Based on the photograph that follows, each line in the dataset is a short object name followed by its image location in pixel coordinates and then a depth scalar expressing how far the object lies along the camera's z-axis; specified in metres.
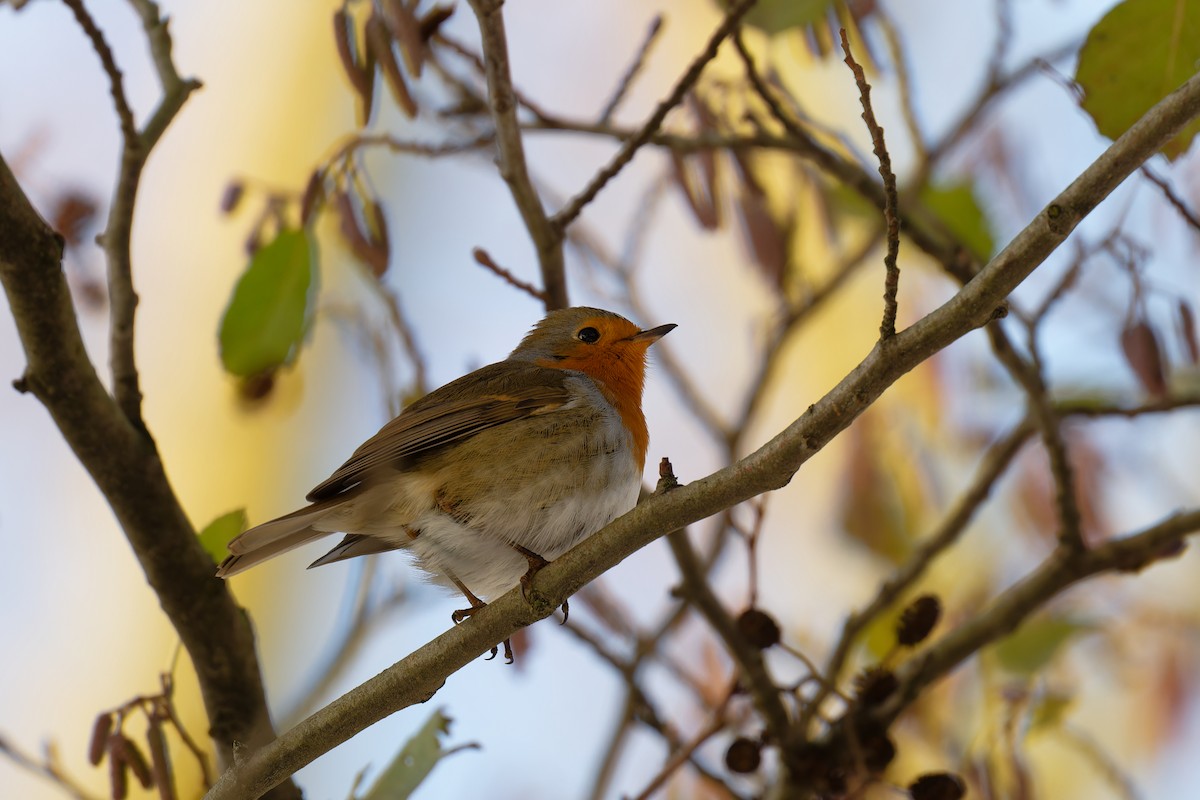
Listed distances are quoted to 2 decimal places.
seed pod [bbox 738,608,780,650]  5.43
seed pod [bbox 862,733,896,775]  5.48
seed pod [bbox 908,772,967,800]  5.23
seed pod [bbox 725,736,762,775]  5.46
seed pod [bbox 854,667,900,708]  5.58
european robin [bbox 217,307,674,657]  5.62
